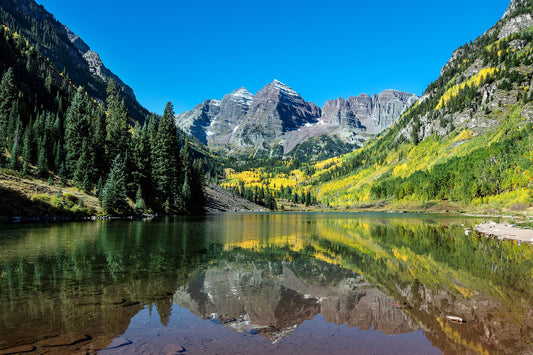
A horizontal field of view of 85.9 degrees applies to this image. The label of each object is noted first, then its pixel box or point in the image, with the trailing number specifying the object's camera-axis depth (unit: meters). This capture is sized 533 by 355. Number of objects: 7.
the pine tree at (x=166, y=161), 82.88
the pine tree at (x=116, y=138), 78.25
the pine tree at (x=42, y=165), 63.48
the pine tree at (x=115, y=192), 61.00
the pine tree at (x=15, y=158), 59.92
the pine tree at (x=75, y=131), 71.25
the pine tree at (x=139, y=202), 71.12
